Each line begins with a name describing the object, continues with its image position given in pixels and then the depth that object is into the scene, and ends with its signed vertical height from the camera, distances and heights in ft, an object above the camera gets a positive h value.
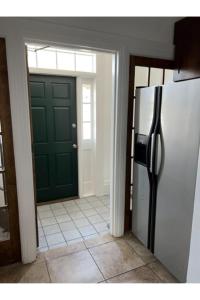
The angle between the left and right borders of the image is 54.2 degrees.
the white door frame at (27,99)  5.18 +0.51
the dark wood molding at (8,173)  5.19 -1.66
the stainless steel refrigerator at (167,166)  4.82 -1.43
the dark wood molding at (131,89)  6.63 +0.90
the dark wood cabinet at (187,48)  6.04 +2.19
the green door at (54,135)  9.48 -0.98
